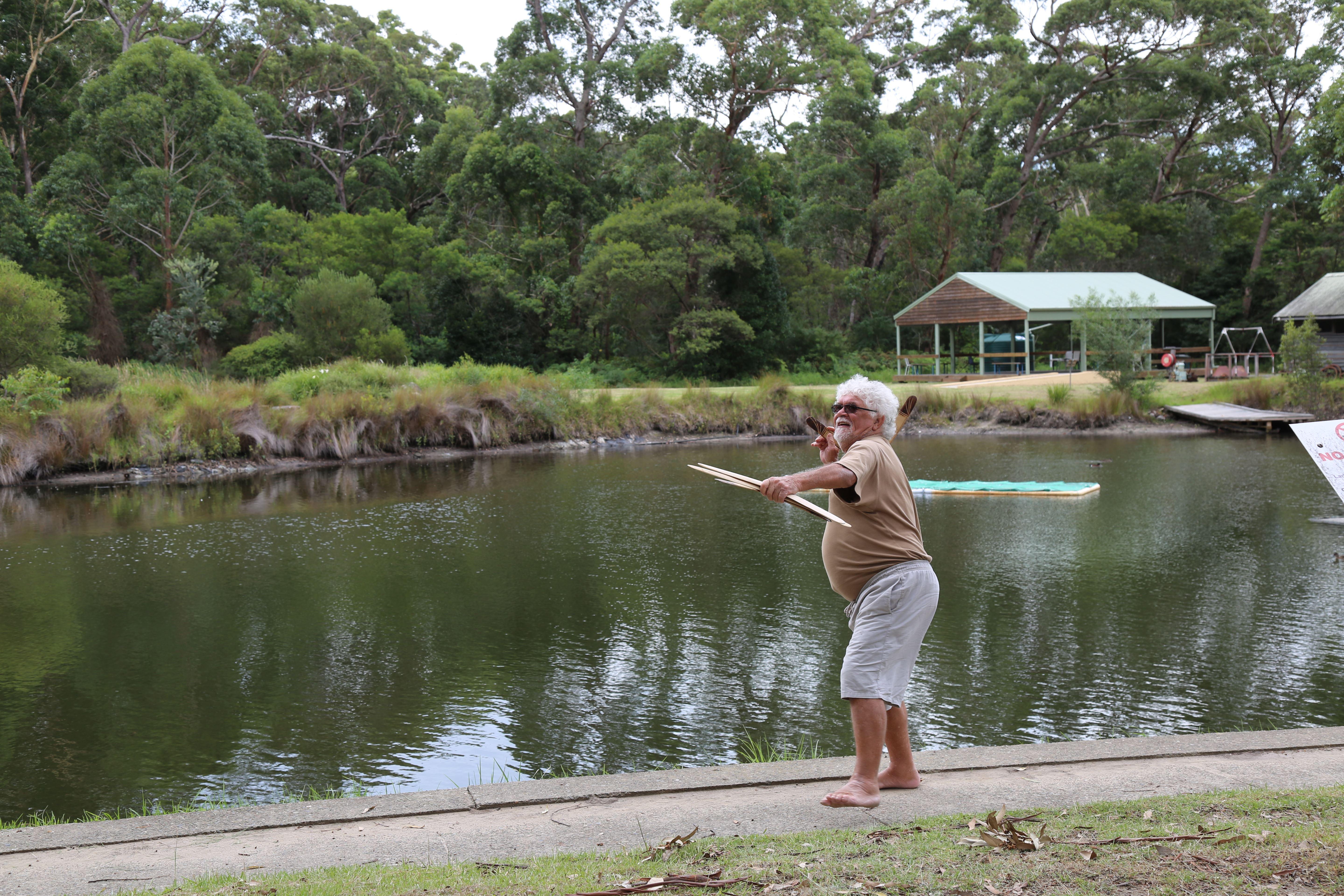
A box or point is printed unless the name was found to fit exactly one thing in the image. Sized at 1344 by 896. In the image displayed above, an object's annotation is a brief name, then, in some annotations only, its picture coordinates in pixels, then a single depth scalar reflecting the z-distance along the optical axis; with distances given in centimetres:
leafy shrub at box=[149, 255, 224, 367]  3706
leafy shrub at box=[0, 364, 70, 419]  2269
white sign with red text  1235
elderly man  455
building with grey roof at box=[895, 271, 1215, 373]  3925
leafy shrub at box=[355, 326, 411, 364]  3566
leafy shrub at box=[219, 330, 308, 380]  3509
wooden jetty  2939
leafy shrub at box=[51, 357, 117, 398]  2617
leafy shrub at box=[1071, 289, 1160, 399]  3184
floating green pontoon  1877
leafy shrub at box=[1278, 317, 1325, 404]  3041
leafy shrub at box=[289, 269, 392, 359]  3578
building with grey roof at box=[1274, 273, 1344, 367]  3725
